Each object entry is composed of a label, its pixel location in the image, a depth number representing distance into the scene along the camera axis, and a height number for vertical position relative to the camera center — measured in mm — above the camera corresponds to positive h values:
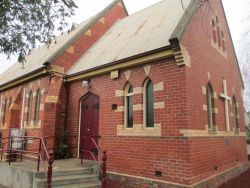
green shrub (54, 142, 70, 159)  11727 -978
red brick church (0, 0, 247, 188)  8320 +1307
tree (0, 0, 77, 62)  8142 +3395
